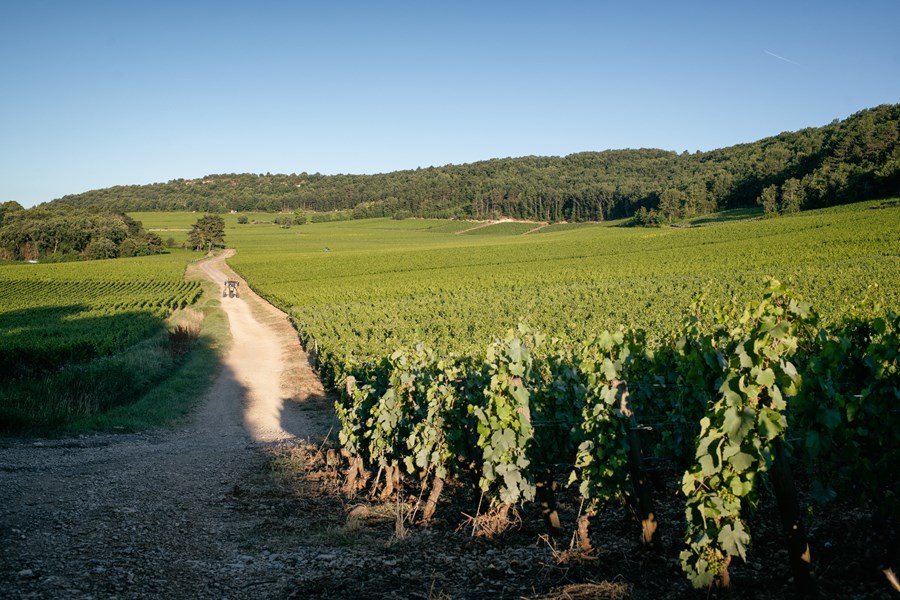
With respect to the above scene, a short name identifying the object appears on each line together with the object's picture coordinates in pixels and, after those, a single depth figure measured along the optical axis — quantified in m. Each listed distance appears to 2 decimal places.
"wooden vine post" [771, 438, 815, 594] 4.20
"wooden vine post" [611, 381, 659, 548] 5.38
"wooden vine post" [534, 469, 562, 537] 6.22
